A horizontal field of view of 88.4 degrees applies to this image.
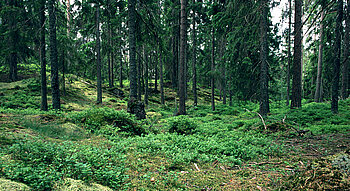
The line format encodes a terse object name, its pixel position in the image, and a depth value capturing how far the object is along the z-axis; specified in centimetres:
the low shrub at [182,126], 802
